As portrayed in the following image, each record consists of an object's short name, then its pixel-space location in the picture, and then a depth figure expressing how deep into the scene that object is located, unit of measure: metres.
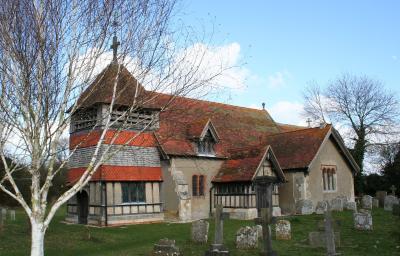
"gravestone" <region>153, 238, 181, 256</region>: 14.55
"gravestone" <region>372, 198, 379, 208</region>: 34.72
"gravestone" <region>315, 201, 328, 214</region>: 30.70
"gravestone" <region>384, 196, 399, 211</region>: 31.56
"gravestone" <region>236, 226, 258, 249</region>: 16.11
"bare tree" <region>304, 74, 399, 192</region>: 49.44
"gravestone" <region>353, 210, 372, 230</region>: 20.34
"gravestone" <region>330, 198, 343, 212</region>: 31.69
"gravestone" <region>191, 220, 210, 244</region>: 17.77
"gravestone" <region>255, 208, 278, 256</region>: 12.81
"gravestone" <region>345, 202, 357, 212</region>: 32.19
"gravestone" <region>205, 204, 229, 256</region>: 14.33
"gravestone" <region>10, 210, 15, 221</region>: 31.05
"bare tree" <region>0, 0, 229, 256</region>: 9.79
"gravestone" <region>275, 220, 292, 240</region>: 18.28
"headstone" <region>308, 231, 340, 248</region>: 16.03
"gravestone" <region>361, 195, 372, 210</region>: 33.41
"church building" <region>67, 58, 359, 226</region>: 26.70
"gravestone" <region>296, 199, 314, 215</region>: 30.70
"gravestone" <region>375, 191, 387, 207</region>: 35.00
